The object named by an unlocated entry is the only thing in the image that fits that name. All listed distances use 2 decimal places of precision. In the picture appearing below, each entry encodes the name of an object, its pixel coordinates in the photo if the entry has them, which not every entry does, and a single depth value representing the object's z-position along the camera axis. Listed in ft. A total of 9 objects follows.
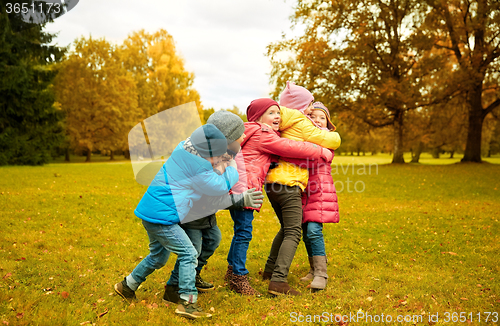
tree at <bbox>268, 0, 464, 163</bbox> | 75.92
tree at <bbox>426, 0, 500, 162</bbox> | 70.64
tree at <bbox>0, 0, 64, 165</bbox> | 72.43
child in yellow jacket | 13.80
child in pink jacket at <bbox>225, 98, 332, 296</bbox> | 13.42
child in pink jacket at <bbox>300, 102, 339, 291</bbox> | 14.60
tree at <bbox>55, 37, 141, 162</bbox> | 115.85
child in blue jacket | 11.46
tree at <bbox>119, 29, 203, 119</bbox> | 125.80
